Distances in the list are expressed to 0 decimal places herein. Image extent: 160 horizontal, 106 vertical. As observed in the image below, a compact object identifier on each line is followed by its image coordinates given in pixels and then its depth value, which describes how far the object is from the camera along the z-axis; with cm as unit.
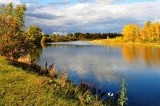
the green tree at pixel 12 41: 2092
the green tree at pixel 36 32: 9766
